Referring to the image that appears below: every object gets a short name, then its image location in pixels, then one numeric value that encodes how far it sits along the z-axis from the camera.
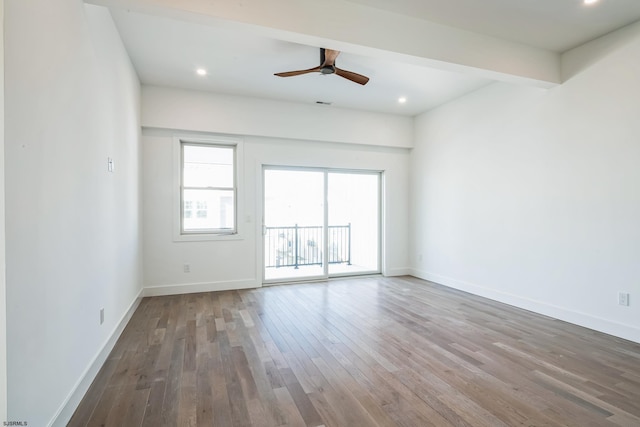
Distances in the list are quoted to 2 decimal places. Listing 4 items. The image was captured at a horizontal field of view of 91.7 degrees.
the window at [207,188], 4.92
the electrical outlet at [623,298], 3.10
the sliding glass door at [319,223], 5.50
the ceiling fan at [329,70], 3.12
